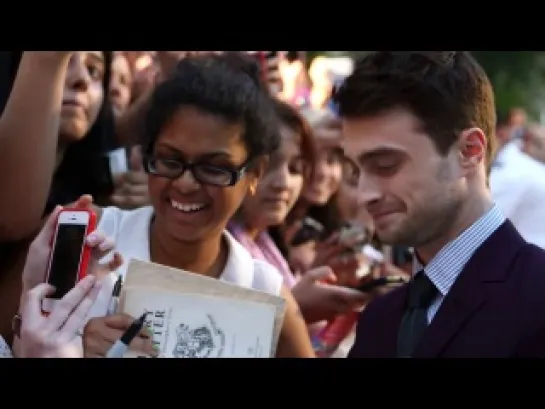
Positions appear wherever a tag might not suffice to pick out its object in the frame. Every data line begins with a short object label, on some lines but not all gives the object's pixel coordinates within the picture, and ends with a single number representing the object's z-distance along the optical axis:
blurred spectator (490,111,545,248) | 3.00
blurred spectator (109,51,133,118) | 3.03
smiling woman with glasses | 2.86
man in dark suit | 2.79
